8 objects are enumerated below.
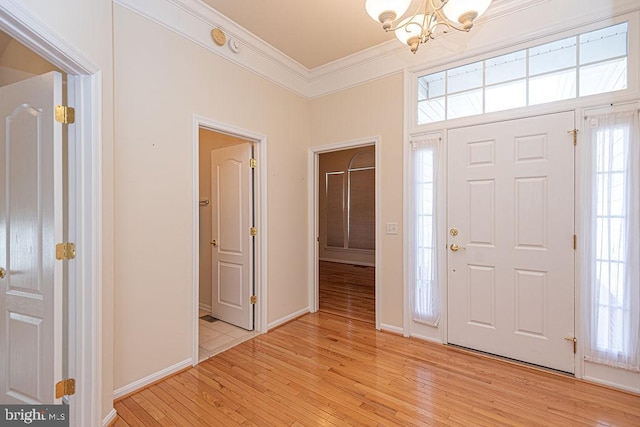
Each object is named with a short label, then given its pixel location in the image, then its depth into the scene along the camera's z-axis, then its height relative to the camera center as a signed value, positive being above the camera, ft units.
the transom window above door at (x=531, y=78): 7.28 +3.95
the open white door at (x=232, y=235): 10.77 -0.97
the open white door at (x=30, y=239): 5.25 -0.55
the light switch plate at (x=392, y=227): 10.50 -0.63
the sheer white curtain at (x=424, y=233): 9.64 -0.79
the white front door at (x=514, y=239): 7.73 -0.85
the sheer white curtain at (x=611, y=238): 6.84 -0.69
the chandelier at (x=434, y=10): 5.29 +3.86
